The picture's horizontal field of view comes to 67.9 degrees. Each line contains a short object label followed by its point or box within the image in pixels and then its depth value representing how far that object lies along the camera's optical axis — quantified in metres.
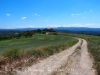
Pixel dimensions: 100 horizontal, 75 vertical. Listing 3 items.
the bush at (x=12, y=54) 7.29
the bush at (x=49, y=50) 10.44
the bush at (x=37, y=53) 8.67
